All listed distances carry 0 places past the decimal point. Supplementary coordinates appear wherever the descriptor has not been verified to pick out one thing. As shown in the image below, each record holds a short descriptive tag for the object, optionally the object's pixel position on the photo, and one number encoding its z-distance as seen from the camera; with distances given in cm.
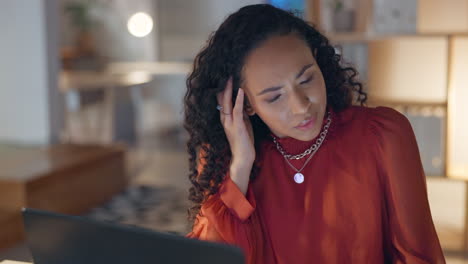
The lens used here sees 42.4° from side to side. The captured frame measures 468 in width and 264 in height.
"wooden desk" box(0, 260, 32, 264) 121
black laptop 69
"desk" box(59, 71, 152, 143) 493
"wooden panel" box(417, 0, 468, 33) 318
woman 110
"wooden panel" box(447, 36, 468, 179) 311
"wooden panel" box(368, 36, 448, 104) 320
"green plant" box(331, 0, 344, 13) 321
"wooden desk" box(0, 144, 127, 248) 329
